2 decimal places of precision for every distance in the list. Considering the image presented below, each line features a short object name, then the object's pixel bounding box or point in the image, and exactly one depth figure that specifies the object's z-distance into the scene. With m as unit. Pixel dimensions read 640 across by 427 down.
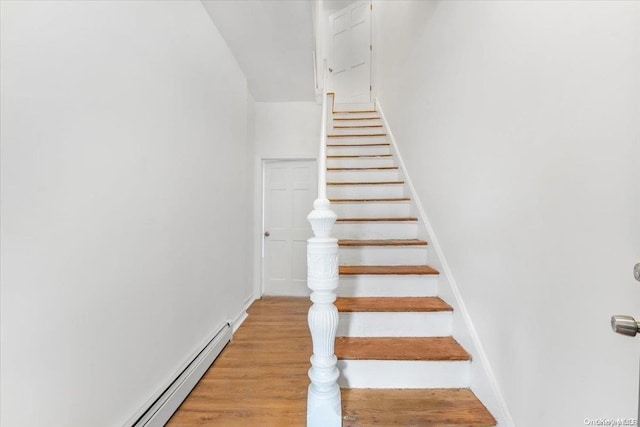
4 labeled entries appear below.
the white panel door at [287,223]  3.88
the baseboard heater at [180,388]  1.41
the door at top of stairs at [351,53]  4.96
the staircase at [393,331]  1.36
